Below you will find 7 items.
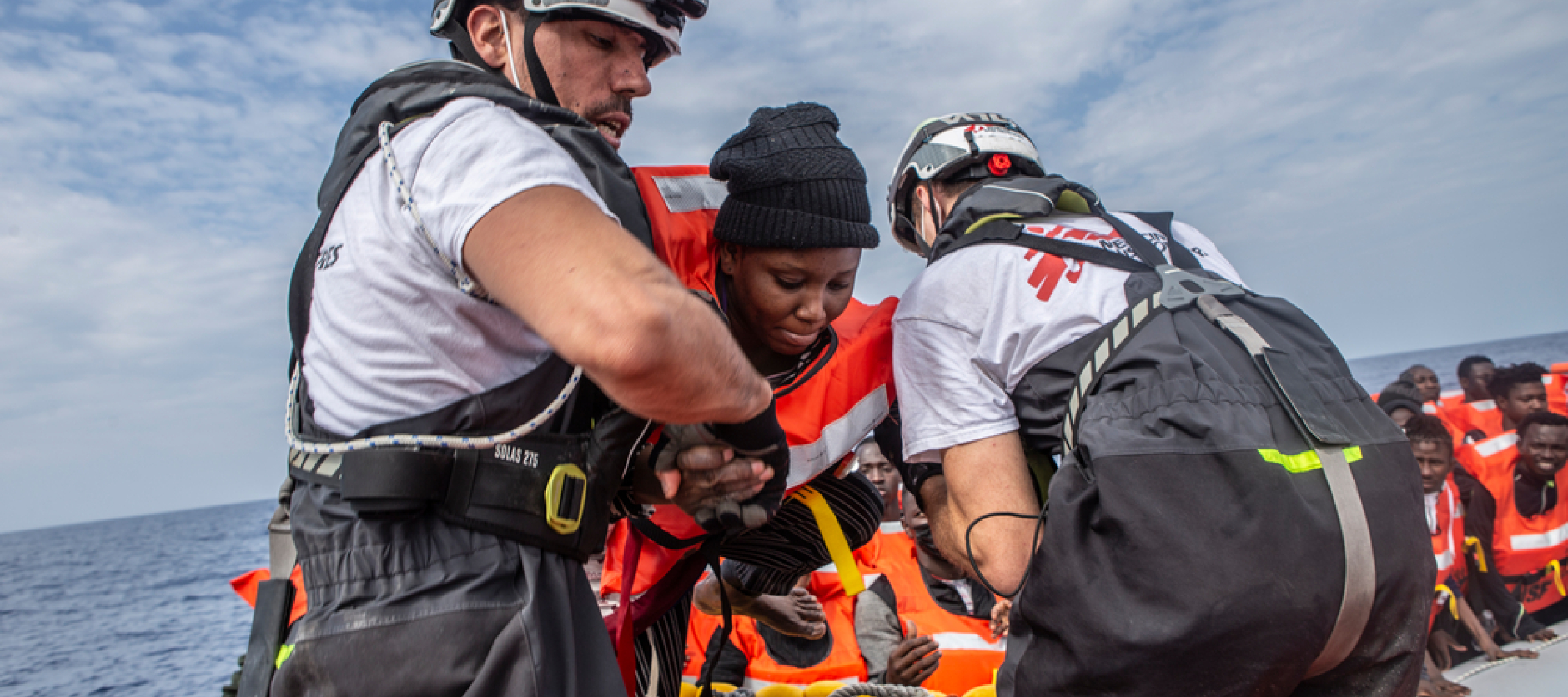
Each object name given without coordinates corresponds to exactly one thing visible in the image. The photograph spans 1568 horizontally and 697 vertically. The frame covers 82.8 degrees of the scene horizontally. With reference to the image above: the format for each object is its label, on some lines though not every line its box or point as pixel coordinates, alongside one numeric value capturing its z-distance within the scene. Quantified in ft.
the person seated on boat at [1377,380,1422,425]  26.12
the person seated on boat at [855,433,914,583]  21.43
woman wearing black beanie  8.13
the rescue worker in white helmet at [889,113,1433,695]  5.67
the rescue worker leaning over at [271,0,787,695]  3.85
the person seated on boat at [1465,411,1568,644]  24.26
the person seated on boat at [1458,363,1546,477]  29.71
